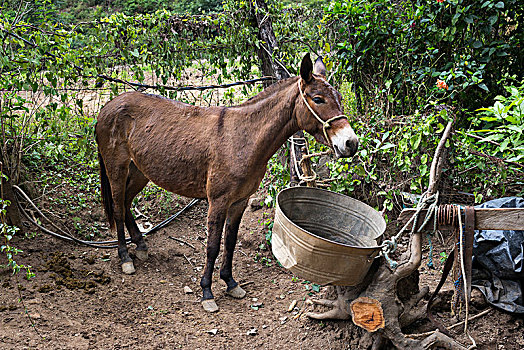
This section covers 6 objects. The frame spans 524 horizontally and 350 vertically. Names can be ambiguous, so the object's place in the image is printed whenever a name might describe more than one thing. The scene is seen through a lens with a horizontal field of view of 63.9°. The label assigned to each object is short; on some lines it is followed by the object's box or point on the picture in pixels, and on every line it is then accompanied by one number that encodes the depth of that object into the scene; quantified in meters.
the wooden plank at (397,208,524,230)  2.36
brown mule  3.33
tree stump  2.69
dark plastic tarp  3.16
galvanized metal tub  2.43
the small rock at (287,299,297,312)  3.82
